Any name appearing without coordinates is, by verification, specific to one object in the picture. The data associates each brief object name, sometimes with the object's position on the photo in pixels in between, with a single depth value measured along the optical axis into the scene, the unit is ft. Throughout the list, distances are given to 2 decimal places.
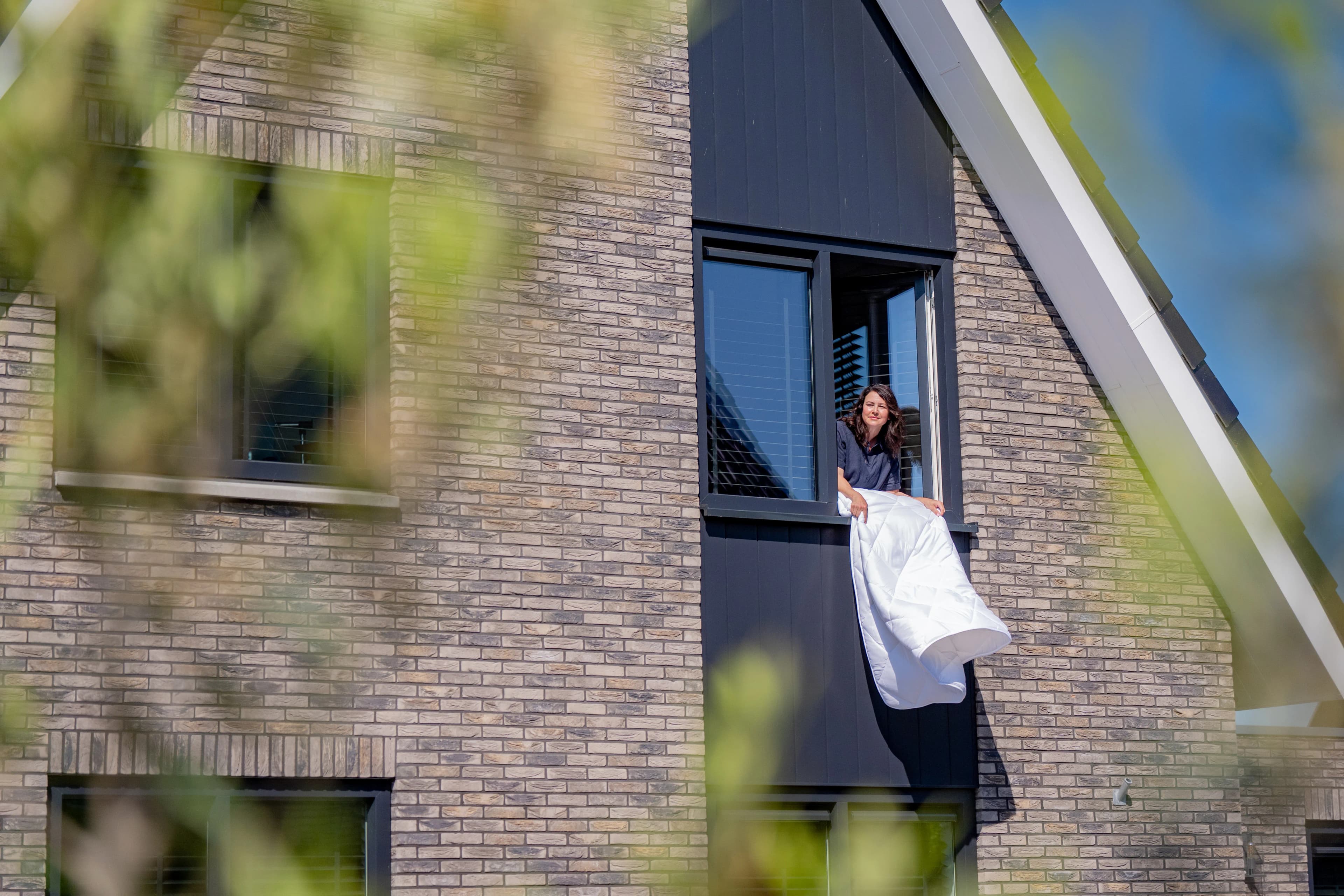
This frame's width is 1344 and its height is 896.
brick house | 50.83
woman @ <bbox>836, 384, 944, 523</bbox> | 65.36
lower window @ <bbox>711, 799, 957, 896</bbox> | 60.29
